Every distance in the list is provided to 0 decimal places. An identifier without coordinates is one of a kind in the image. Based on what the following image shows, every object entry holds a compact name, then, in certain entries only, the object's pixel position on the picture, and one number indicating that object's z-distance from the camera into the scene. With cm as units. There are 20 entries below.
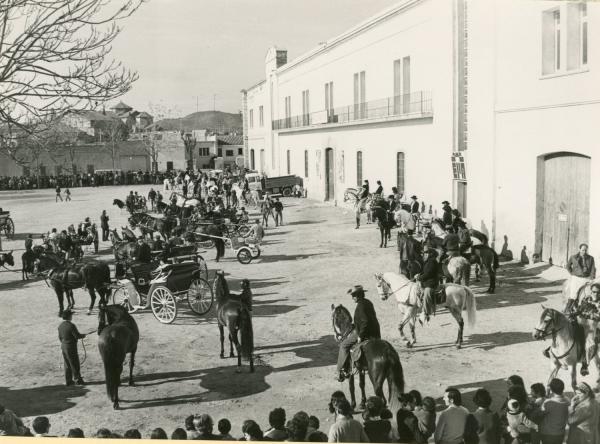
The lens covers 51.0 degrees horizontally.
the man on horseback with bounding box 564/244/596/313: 1091
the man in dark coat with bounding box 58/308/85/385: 910
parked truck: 3547
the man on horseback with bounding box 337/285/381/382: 854
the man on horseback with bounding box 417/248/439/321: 1090
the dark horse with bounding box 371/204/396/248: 1800
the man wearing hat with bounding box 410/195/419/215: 2020
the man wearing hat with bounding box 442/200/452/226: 1734
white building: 1326
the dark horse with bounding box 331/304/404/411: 773
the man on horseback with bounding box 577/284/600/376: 874
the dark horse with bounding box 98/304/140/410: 845
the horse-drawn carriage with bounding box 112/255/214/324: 1209
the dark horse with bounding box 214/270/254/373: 953
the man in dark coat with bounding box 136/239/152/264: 1376
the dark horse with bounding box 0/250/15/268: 1735
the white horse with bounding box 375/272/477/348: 1027
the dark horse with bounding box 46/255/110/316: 1277
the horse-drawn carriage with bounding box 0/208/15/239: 2402
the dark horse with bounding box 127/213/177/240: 2111
